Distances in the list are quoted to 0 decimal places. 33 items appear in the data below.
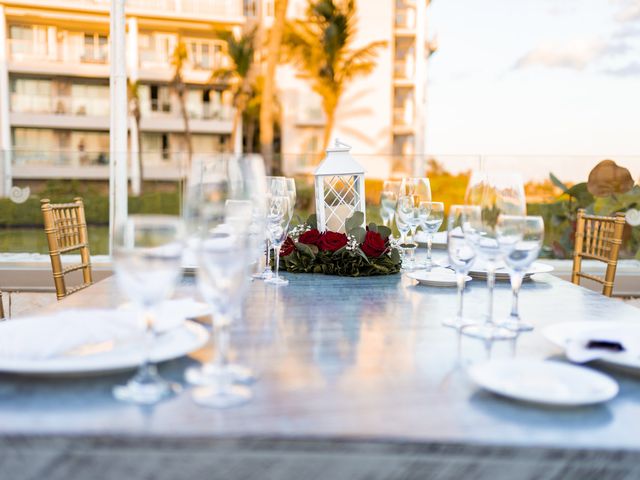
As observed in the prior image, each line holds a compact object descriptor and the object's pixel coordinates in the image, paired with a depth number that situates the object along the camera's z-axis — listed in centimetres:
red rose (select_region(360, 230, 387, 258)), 164
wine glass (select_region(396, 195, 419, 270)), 169
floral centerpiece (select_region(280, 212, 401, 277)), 164
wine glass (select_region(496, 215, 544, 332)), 100
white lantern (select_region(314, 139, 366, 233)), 175
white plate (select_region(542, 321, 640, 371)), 84
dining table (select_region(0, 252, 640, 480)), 60
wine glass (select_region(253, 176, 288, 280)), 148
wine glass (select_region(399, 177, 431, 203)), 170
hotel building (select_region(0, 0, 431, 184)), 1953
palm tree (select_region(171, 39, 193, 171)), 1980
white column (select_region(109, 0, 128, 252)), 427
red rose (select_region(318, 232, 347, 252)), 164
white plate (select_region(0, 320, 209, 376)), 73
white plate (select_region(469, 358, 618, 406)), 69
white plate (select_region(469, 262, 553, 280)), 160
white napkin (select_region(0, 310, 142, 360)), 77
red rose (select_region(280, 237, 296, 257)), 172
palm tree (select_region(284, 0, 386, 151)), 1747
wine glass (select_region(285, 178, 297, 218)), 149
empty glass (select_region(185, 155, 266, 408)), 69
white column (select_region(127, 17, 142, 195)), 1973
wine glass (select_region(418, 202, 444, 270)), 165
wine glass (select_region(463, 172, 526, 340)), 100
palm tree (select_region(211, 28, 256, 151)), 1941
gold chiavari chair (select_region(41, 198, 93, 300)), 197
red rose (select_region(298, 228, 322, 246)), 169
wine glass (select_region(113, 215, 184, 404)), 69
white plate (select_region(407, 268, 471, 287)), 152
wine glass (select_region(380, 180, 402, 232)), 207
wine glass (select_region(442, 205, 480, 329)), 104
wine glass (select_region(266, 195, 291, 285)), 143
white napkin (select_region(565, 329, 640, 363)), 85
